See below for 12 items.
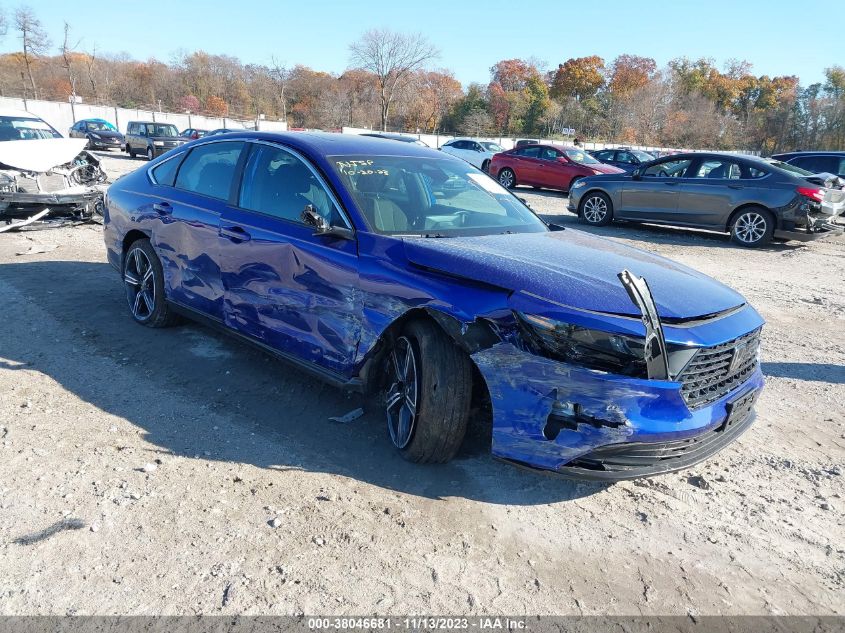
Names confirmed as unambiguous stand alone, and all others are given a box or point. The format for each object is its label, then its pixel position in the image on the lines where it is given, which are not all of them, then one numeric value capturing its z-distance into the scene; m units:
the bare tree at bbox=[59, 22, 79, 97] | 56.47
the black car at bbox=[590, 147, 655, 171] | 21.55
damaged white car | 8.84
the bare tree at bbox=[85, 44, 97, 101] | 64.31
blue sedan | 2.65
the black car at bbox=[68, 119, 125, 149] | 30.00
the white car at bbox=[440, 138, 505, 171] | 26.07
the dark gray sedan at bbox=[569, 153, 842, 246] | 10.67
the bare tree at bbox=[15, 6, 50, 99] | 52.59
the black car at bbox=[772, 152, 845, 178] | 14.33
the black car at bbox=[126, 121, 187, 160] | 26.77
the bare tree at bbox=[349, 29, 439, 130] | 54.72
